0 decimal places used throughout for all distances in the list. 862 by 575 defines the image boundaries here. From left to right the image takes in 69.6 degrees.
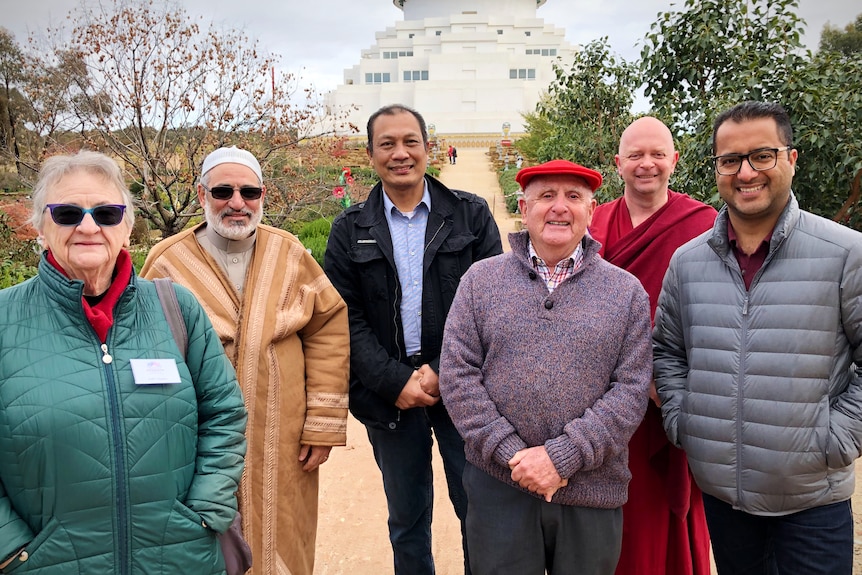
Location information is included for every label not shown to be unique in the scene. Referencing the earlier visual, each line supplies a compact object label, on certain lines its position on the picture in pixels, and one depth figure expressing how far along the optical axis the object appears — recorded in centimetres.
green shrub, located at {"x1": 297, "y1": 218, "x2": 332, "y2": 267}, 862
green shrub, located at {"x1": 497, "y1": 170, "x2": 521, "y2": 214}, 1631
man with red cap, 209
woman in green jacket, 171
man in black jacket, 282
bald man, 259
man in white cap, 247
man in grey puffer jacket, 202
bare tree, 711
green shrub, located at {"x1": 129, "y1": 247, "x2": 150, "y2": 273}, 862
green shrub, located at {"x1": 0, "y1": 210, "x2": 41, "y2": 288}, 812
